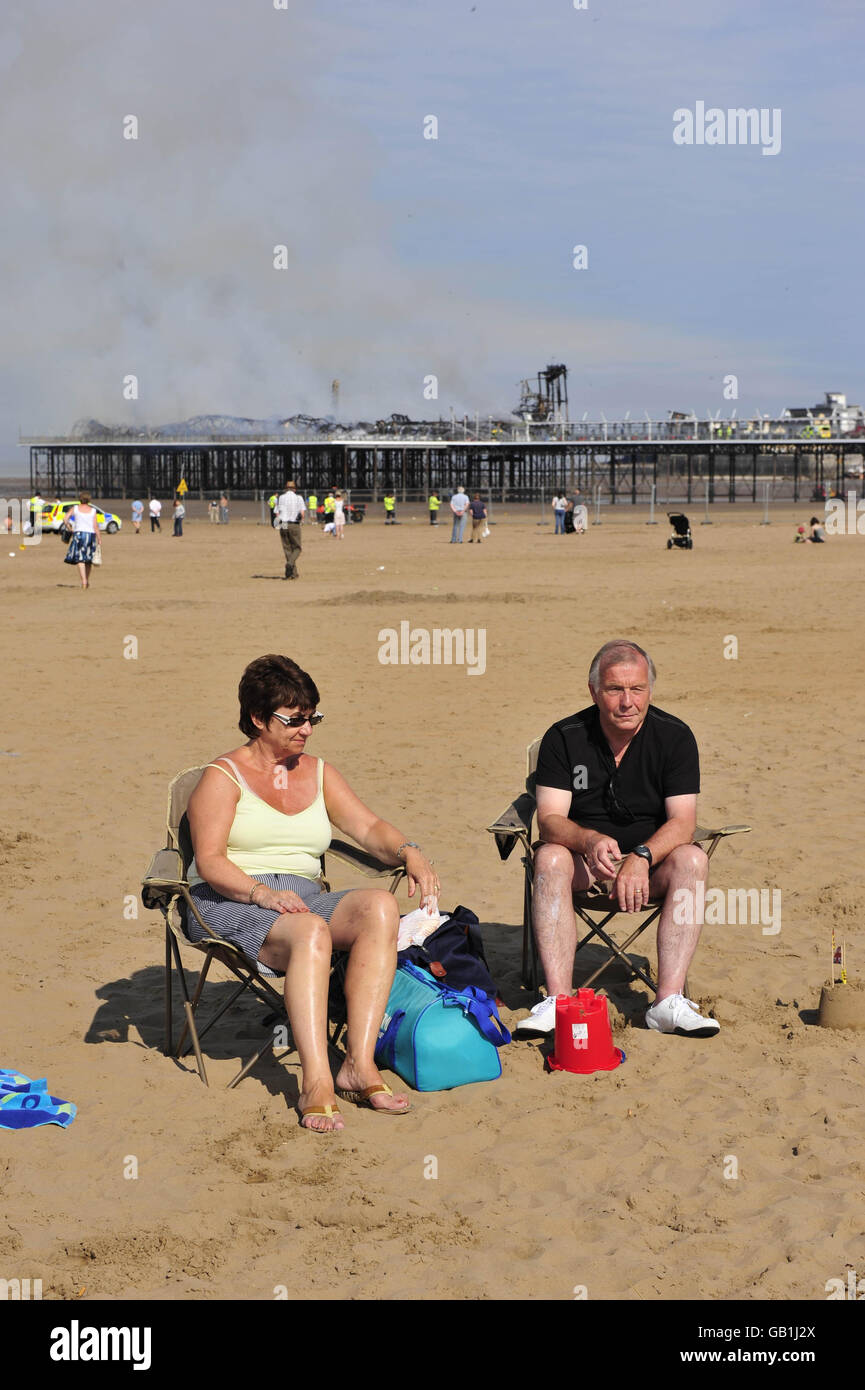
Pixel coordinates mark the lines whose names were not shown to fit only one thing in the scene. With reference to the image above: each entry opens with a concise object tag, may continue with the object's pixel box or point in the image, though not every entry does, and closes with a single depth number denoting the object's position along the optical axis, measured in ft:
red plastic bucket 15.61
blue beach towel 14.57
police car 140.54
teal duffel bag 15.53
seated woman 14.82
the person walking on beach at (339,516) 131.95
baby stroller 106.52
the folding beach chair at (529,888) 17.25
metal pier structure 285.43
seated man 16.65
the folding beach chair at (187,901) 15.23
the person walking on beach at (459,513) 121.49
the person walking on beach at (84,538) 74.43
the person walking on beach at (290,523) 80.33
